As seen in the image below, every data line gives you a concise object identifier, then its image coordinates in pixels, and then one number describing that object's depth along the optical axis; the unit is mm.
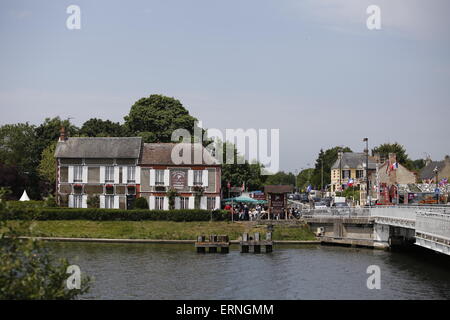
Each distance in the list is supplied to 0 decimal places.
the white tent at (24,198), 80888
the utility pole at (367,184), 74788
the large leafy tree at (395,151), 149125
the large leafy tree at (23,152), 99525
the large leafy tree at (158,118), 105312
